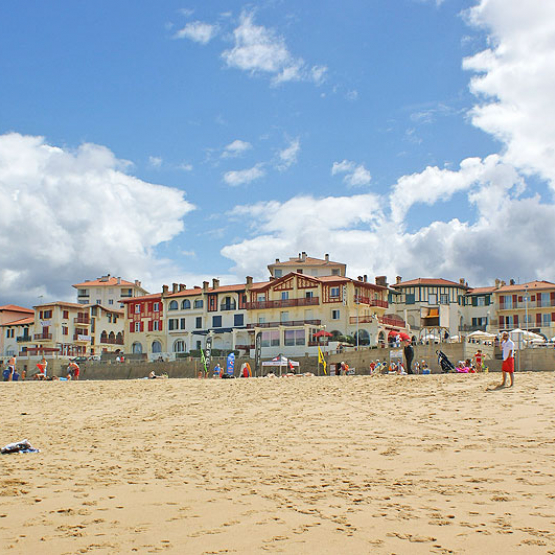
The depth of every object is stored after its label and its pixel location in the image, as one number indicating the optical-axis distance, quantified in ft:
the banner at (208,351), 137.59
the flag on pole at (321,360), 131.03
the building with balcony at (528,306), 241.35
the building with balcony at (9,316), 277.83
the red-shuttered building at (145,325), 237.25
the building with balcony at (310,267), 264.93
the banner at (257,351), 131.80
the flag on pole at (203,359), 137.17
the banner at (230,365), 117.94
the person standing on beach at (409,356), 82.34
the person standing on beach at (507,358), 52.86
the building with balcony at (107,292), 335.26
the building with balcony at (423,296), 247.70
